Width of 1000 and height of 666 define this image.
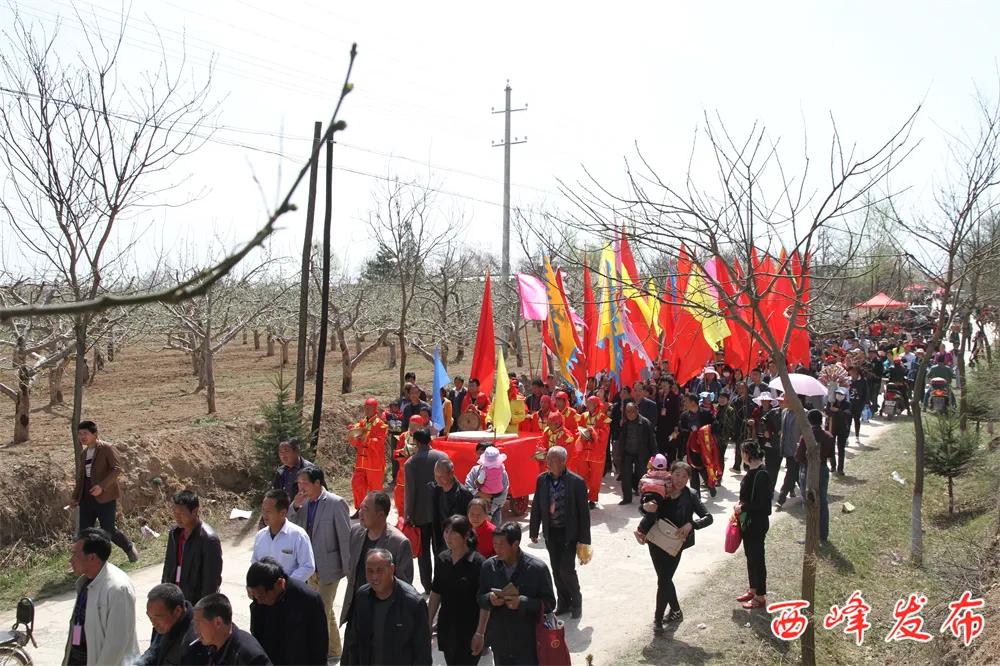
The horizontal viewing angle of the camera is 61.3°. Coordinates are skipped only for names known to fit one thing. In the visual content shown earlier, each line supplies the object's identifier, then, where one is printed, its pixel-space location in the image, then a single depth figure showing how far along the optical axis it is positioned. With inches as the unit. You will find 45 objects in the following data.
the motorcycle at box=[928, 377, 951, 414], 741.4
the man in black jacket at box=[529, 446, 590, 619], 284.8
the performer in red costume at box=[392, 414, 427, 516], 395.5
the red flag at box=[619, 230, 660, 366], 642.2
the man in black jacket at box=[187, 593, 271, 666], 155.6
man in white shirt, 219.8
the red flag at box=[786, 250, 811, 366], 630.6
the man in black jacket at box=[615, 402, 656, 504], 458.0
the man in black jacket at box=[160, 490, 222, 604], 221.8
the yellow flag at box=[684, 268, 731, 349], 604.7
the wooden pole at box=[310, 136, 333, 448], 602.9
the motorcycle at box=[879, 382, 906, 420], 804.6
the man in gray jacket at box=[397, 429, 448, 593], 303.3
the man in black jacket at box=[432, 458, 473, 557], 281.6
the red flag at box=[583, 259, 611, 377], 589.3
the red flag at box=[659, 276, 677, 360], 638.5
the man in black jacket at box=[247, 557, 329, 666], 174.2
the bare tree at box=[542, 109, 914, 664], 242.8
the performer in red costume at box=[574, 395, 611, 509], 458.0
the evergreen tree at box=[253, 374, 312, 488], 502.0
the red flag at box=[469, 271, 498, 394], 497.4
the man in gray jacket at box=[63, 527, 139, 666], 185.8
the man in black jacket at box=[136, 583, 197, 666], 168.6
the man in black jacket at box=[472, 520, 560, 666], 203.3
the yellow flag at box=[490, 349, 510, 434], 437.1
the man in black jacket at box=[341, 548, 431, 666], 176.2
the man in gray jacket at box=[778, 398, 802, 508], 444.1
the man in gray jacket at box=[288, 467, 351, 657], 250.2
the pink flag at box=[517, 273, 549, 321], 553.6
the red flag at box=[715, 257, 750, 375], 656.4
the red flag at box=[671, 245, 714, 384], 618.8
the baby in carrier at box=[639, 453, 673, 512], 274.8
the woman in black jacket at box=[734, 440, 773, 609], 290.4
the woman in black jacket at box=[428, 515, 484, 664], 212.7
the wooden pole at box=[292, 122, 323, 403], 588.7
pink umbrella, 440.5
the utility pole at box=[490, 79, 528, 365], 1133.7
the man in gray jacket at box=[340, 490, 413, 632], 220.8
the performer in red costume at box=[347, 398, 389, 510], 434.0
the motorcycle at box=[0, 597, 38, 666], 216.7
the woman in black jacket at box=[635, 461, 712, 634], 272.5
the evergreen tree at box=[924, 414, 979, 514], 479.8
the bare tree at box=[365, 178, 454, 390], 811.4
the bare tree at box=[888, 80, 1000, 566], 374.9
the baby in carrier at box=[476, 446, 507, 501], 331.6
